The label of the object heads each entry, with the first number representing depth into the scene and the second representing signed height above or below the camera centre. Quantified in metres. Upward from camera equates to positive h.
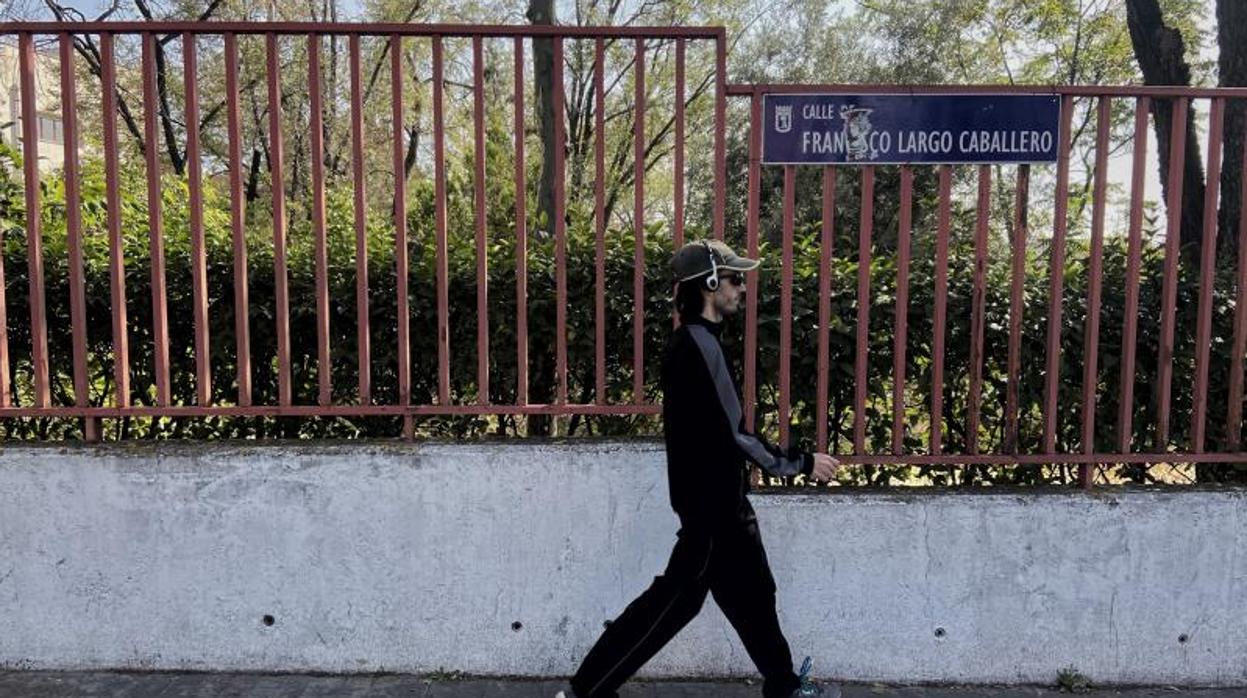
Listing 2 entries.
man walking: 3.16 -0.65
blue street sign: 3.70 +0.72
